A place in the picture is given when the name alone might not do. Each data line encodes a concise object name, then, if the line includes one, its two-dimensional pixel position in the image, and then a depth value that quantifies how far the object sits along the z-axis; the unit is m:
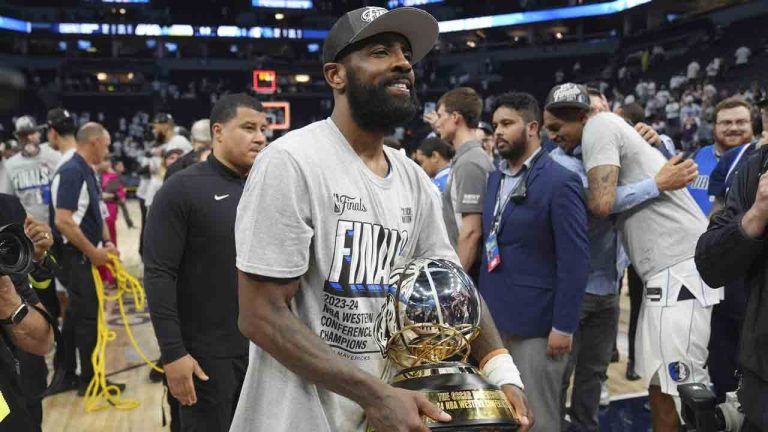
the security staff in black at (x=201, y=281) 2.61
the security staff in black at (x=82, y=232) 4.33
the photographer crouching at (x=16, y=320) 1.61
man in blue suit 2.87
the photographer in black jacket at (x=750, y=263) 1.74
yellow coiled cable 4.25
